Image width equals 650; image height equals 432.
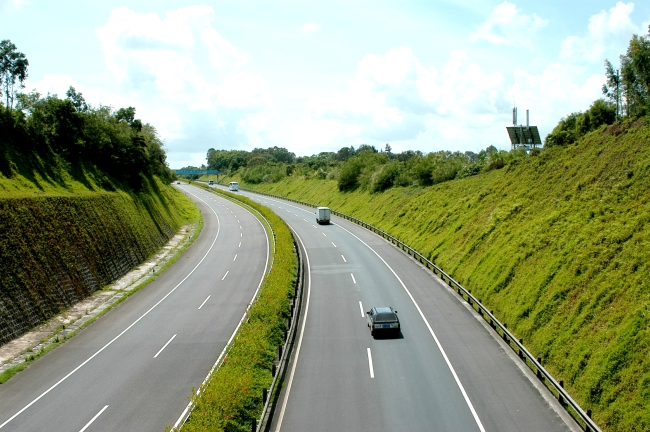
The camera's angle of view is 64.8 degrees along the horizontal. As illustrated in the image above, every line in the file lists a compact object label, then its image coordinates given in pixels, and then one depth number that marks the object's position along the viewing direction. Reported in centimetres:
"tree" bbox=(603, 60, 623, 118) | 4784
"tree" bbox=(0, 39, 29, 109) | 4741
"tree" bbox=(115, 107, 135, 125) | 6794
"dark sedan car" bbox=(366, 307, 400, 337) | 2606
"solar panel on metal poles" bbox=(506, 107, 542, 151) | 6192
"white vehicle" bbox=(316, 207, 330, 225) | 6862
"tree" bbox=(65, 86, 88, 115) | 6094
